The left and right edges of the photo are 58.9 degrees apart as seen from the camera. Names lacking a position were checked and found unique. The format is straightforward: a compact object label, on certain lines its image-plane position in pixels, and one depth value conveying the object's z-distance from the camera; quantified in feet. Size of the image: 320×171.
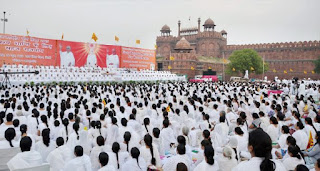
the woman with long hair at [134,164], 16.34
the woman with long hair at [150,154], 17.78
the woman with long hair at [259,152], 9.24
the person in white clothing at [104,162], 14.40
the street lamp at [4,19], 127.70
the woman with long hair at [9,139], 18.18
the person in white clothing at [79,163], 15.42
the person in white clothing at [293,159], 16.14
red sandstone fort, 164.76
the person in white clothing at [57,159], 17.53
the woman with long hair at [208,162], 13.76
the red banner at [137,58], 133.08
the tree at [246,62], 153.79
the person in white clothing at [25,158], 15.06
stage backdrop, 111.04
